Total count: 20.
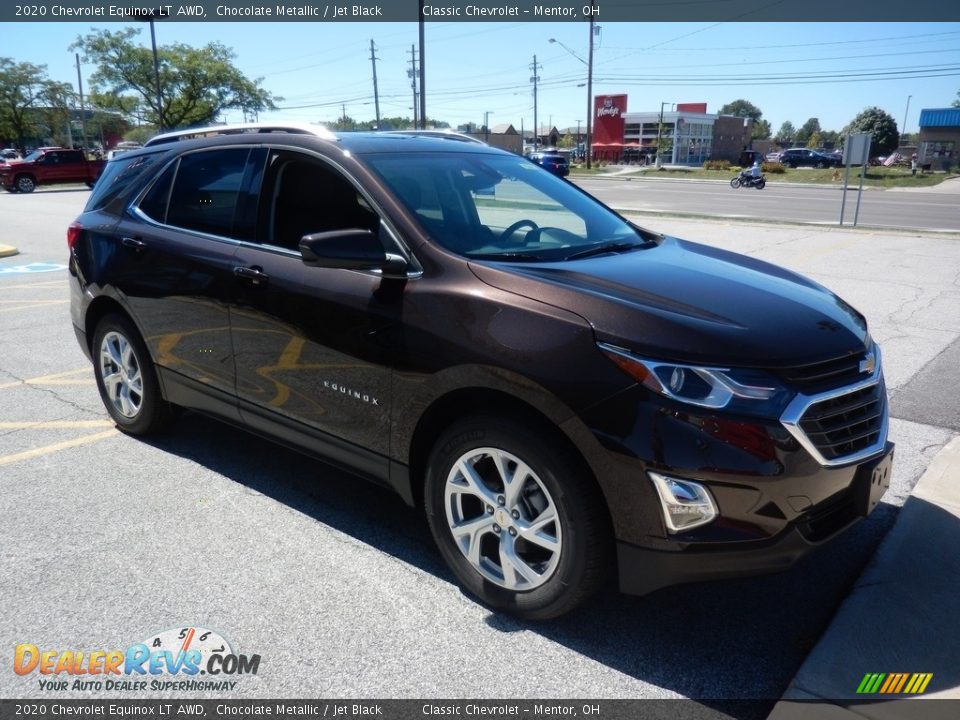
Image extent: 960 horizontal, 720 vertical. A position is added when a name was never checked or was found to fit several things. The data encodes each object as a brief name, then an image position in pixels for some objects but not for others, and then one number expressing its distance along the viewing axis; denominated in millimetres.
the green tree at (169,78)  57781
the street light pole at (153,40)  43831
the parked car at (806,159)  65000
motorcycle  36812
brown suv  2484
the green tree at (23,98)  57125
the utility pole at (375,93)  73788
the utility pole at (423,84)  31578
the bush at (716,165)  64912
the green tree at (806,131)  159462
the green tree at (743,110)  191250
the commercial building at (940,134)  62844
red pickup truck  34000
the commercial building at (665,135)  95500
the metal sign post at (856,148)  17188
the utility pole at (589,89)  56500
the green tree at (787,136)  188725
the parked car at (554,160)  36500
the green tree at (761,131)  151125
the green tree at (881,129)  83188
